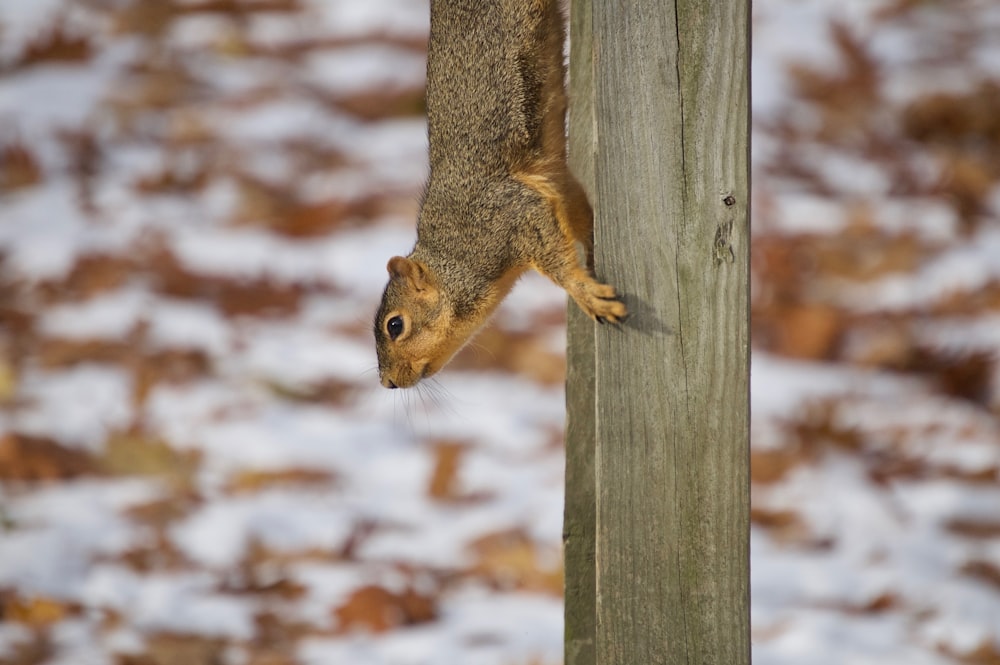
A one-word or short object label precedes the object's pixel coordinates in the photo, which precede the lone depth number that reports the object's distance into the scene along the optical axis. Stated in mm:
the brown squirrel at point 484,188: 4160
